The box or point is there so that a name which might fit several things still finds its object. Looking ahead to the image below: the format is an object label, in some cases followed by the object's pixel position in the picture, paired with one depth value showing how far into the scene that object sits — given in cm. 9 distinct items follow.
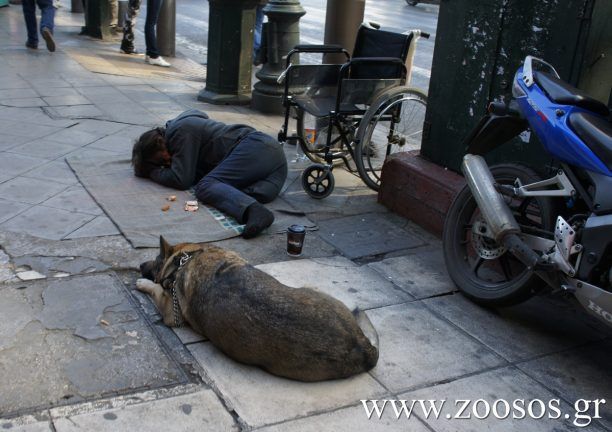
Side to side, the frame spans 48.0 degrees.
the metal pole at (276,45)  866
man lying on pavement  564
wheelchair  607
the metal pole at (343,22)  863
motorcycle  353
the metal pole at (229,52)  891
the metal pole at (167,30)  1183
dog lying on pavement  328
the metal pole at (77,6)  1664
